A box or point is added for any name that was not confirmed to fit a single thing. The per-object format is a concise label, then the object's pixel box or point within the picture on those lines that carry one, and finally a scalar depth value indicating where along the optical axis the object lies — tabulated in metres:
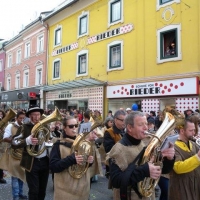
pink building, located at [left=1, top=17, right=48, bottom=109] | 21.42
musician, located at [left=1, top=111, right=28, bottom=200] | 4.96
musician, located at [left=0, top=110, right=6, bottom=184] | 6.40
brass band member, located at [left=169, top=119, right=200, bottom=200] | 2.97
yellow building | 11.35
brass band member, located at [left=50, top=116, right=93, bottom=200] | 3.04
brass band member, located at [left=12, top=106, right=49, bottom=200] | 3.96
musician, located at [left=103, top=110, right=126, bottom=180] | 4.33
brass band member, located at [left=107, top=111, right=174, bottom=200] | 2.24
